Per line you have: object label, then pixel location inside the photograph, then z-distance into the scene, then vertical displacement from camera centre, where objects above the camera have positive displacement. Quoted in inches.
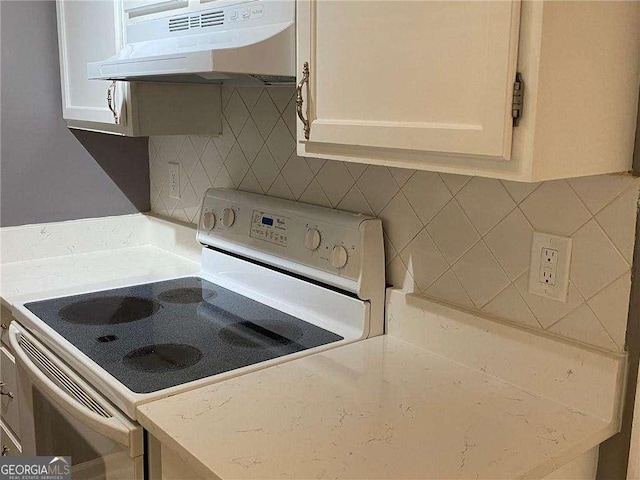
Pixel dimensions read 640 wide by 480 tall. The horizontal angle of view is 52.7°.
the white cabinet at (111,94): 73.4 +1.2
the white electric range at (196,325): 50.9 -21.3
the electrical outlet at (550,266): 47.3 -11.4
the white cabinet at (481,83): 34.7 +1.5
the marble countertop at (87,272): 76.2 -21.5
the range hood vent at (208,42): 48.8 +5.3
